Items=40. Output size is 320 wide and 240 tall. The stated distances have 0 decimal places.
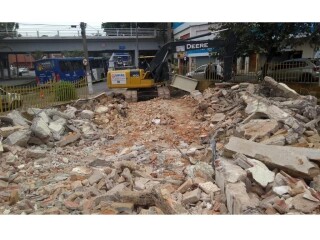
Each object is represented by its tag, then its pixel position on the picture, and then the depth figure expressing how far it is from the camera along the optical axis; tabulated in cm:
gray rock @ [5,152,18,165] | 545
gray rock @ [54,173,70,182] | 471
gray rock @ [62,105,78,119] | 809
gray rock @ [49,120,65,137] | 681
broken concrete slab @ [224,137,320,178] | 362
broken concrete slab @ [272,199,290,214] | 300
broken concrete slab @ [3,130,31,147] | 616
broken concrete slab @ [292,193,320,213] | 303
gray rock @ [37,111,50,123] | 713
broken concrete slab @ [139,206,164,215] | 335
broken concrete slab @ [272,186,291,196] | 328
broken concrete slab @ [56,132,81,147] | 657
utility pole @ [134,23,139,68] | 2279
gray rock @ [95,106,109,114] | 854
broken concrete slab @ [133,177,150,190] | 403
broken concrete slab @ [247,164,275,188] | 348
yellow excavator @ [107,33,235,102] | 1036
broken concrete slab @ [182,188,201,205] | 352
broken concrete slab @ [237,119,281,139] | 505
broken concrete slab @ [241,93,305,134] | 516
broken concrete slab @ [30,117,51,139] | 650
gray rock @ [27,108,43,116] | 779
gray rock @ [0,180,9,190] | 448
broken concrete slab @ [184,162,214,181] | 419
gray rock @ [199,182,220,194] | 365
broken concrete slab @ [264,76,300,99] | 706
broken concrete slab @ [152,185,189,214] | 326
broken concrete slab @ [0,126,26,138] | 647
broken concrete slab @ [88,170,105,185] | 436
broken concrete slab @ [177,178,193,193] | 382
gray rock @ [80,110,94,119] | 820
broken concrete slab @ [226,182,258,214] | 301
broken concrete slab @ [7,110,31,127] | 705
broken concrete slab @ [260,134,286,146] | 459
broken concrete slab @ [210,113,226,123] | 700
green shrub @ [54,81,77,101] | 1000
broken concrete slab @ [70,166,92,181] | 461
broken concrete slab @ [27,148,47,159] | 580
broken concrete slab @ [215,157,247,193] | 352
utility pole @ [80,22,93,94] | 1223
